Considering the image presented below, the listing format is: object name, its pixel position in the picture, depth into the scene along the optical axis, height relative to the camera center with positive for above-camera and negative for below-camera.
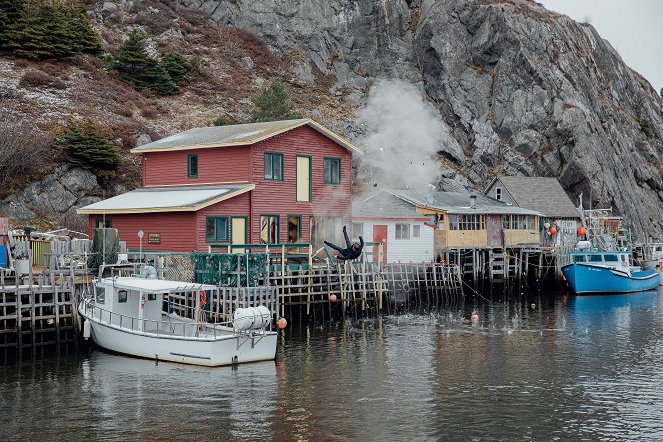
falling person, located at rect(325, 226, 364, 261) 47.61 +0.24
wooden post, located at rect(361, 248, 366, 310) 51.29 -1.36
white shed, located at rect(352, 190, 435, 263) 60.16 +1.96
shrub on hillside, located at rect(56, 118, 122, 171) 64.19 +8.40
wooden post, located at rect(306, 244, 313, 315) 47.94 -1.33
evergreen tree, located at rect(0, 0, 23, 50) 84.41 +25.01
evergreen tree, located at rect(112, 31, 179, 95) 90.25 +20.17
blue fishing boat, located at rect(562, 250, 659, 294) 71.06 -1.89
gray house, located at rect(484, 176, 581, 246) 81.25 +4.97
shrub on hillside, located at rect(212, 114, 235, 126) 76.50 +12.15
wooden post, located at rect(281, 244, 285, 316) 46.19 -1.47
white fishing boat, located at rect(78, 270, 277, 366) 35.03 -2.96
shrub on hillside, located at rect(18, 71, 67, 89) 77.44 +16.47
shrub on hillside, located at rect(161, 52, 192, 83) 94.56 +21.36
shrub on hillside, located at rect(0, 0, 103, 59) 84.12 +23.09
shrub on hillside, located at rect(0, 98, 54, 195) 60.84 +7.63
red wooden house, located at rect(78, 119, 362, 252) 48.75 +4.06
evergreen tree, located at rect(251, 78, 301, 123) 75.62 +13.36
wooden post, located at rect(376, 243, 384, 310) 52.71 -1.03
